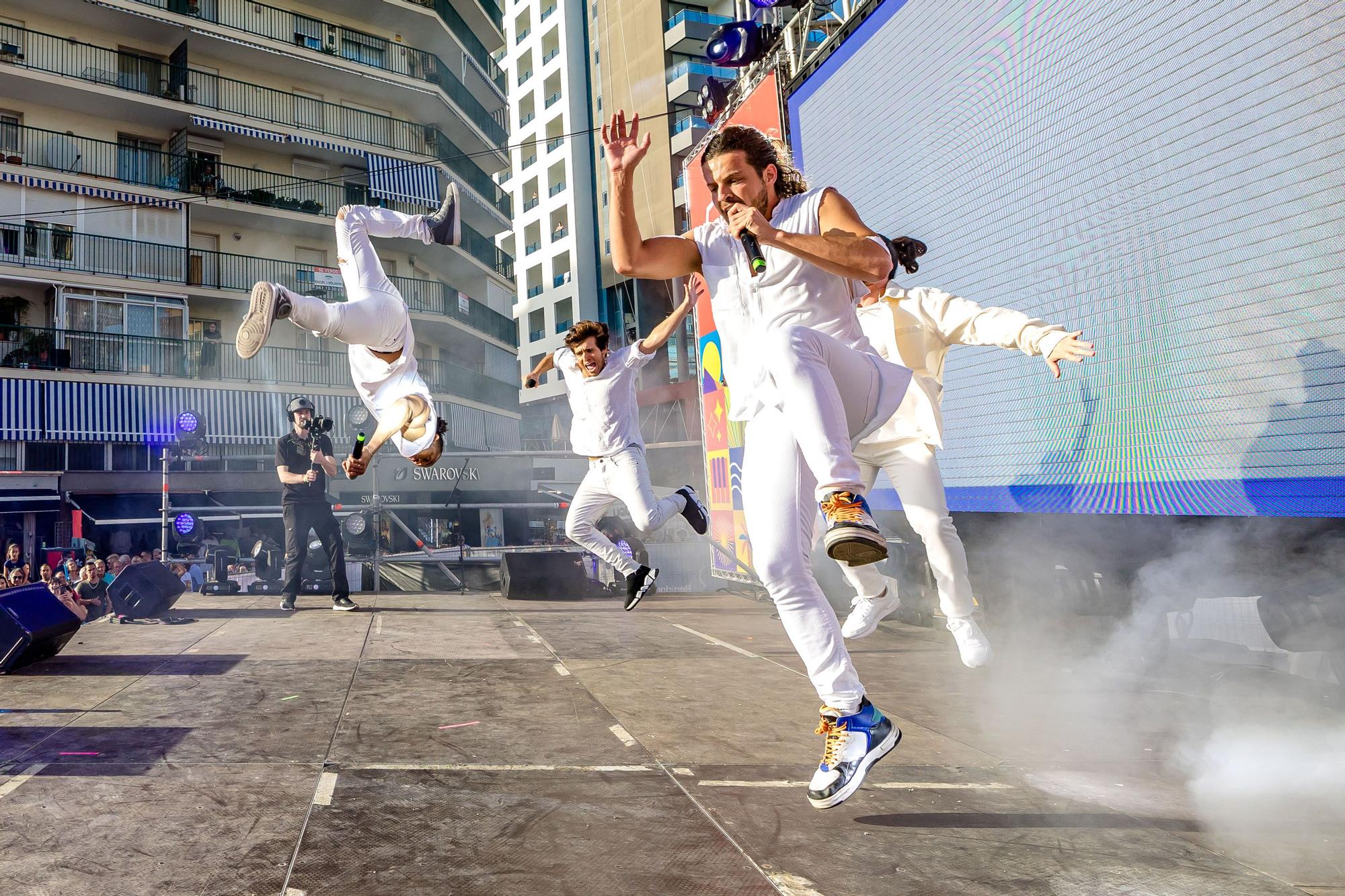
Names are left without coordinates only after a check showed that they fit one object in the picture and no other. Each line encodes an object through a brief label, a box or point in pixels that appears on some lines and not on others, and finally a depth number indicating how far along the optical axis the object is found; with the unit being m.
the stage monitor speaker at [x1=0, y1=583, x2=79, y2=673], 5.40
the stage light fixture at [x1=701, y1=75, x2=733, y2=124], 10.96
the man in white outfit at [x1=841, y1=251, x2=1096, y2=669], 4.14
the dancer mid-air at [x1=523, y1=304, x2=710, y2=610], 6.07
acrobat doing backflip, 4.75
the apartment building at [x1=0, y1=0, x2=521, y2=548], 22.38
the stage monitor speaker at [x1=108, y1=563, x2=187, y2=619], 8.21
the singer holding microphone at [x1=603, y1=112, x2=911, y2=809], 2.78
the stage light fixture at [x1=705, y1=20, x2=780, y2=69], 9.71
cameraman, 8.78
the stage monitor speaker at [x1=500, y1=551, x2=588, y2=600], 11.16
